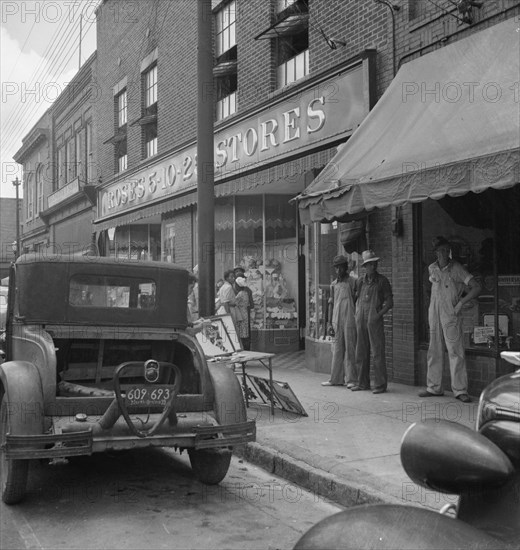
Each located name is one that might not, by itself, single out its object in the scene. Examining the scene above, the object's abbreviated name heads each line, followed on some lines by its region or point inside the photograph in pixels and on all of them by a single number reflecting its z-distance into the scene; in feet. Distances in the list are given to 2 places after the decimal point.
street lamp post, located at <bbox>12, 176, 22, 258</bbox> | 115.10
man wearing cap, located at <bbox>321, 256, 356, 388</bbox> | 30.73
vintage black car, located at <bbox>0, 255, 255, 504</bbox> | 15.72
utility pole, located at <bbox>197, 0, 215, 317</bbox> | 29.73
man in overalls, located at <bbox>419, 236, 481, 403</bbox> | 26.48
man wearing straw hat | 28.85
